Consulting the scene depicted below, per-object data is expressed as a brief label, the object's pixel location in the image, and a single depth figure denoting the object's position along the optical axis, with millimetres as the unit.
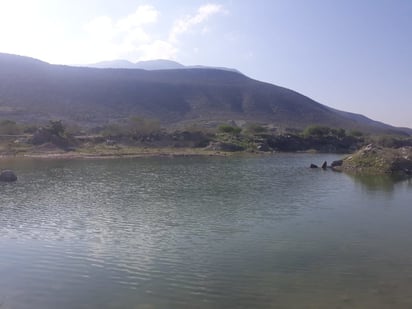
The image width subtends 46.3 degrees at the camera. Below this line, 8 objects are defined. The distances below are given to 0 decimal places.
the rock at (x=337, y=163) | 70700
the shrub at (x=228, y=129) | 128875
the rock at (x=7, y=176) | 47606
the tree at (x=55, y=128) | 94875
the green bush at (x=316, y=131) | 134888
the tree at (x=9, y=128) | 102750
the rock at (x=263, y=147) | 112450
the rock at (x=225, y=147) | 107956
